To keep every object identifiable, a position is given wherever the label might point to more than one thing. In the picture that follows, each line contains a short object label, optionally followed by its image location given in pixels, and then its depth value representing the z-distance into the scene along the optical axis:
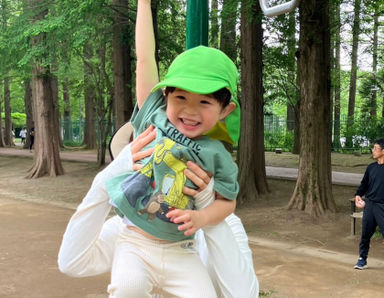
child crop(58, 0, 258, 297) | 1.75
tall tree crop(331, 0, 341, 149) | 11.84
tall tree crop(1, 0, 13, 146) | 33.42
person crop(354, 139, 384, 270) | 6.32
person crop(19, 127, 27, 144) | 38.58
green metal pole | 2.75
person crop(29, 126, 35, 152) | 28.86
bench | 8.16
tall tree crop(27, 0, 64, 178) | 16.94
